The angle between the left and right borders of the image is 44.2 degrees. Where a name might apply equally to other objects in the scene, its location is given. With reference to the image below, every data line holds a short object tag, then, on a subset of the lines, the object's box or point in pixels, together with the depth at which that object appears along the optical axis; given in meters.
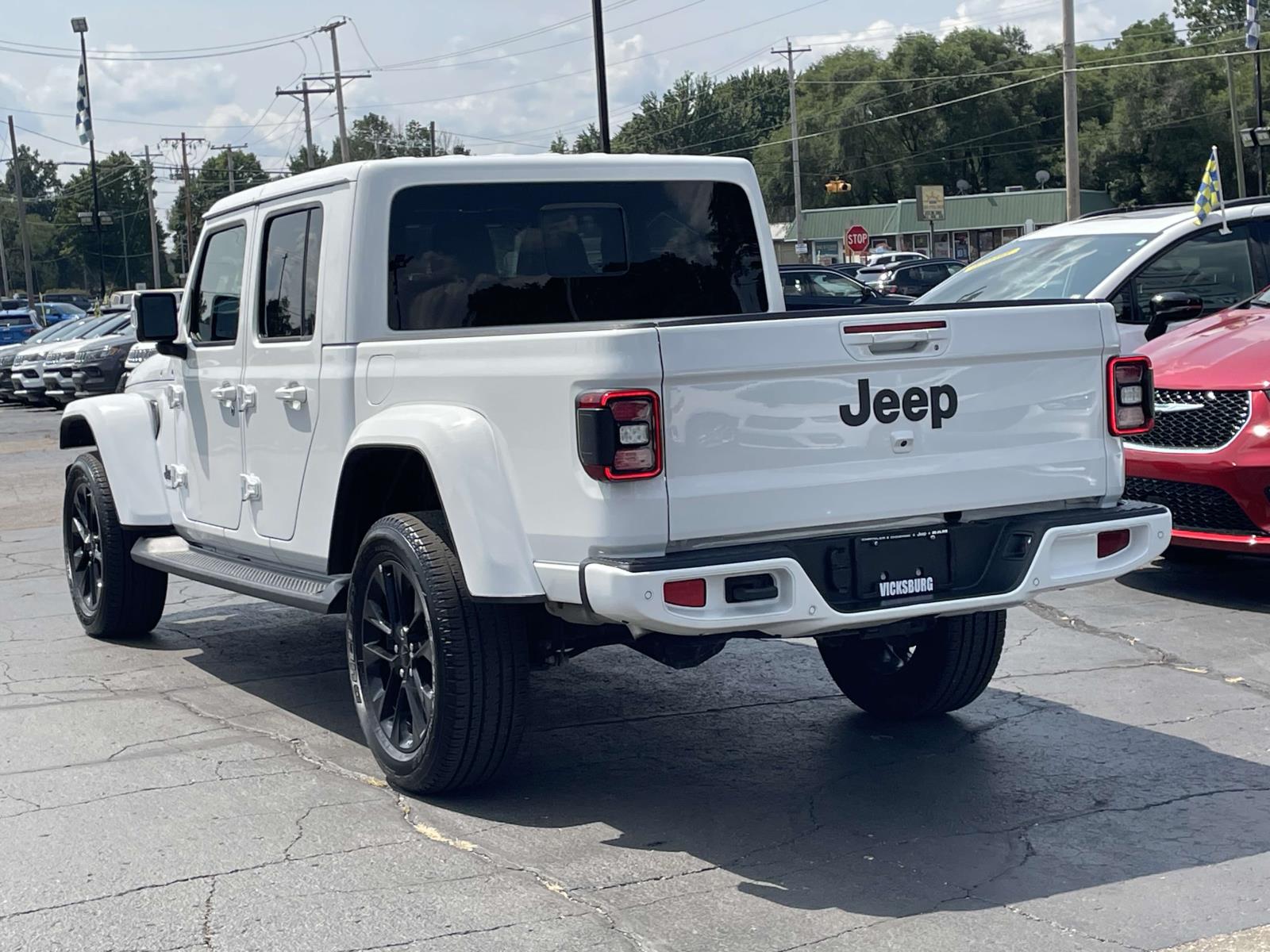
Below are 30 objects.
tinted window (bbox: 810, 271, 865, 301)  26.20
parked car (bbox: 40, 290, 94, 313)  78.38
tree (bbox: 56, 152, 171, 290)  142.38
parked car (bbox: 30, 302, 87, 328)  46.26
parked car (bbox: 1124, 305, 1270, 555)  7.48
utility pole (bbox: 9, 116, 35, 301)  64.57
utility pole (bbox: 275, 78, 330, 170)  69.44
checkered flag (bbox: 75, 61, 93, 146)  51.69
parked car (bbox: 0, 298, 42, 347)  33.56
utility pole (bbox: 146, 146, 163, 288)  86.90
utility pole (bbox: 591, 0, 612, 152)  28.69
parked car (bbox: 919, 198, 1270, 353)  9.53
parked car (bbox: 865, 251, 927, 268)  54.62
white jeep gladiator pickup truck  4.26
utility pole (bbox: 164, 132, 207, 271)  82.25
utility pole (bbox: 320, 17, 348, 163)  64.88
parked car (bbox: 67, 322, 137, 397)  23.55
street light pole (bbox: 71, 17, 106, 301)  52.22
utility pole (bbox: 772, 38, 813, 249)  73.94
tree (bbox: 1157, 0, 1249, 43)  107.81
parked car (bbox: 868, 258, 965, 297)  37.81
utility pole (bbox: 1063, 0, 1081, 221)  32.94
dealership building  81.06
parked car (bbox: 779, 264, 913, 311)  25.78
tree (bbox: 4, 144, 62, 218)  178.75
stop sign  43.62
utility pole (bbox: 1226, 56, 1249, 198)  55.03
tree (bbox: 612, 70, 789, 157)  115.69
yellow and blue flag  9.84
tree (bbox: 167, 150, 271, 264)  123.94
